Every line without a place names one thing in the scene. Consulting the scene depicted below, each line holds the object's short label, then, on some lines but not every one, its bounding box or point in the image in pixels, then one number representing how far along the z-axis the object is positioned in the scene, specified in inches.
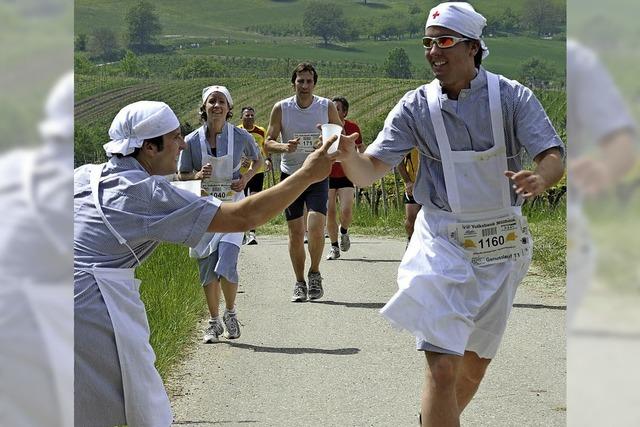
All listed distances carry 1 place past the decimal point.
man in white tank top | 415.5
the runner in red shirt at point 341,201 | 576.7
